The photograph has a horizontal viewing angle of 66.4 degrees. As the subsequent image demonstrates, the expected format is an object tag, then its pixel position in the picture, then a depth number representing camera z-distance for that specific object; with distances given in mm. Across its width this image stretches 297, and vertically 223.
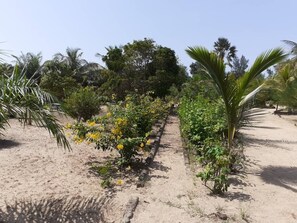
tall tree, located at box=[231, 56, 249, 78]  45531
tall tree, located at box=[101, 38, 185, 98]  13230
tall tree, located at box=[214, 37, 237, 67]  39397
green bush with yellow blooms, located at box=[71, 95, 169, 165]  4076
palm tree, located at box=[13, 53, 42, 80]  21765
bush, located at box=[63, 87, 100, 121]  8442
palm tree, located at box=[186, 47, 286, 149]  4137
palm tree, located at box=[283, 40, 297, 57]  16293
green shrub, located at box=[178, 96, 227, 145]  5145
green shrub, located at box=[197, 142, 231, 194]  3249
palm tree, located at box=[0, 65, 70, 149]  2397
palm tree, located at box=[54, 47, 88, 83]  24011
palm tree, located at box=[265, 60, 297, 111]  12344
